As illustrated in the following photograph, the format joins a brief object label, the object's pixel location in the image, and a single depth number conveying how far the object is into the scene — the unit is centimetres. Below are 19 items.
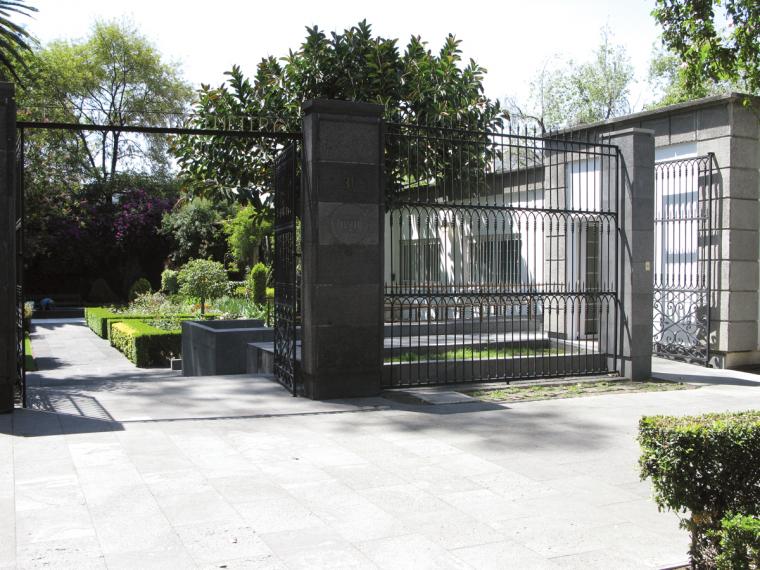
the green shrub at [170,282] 2866
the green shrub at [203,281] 2200
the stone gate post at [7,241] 755
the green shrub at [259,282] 2397
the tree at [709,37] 1248
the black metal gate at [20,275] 796
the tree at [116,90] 4112
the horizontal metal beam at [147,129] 795
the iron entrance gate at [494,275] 973
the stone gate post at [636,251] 1090
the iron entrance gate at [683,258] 1214
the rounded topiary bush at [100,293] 3622
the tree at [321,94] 1366
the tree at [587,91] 4159
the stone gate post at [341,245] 864
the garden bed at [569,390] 924
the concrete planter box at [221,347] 1299
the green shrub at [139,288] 3140
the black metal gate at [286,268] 903
